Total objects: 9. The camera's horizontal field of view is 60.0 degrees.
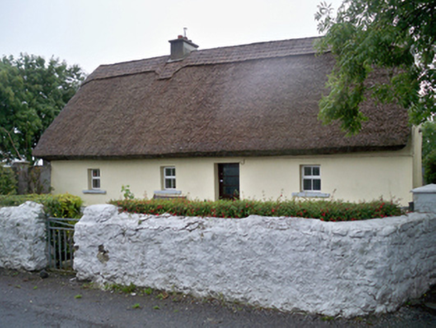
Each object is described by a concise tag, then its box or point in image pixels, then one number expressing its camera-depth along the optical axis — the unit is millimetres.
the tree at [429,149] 16891
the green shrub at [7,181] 14266
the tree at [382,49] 6590
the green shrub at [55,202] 7996
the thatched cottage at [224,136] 10281
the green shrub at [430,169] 16719
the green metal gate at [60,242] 7527
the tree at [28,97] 20719
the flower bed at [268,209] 5613
